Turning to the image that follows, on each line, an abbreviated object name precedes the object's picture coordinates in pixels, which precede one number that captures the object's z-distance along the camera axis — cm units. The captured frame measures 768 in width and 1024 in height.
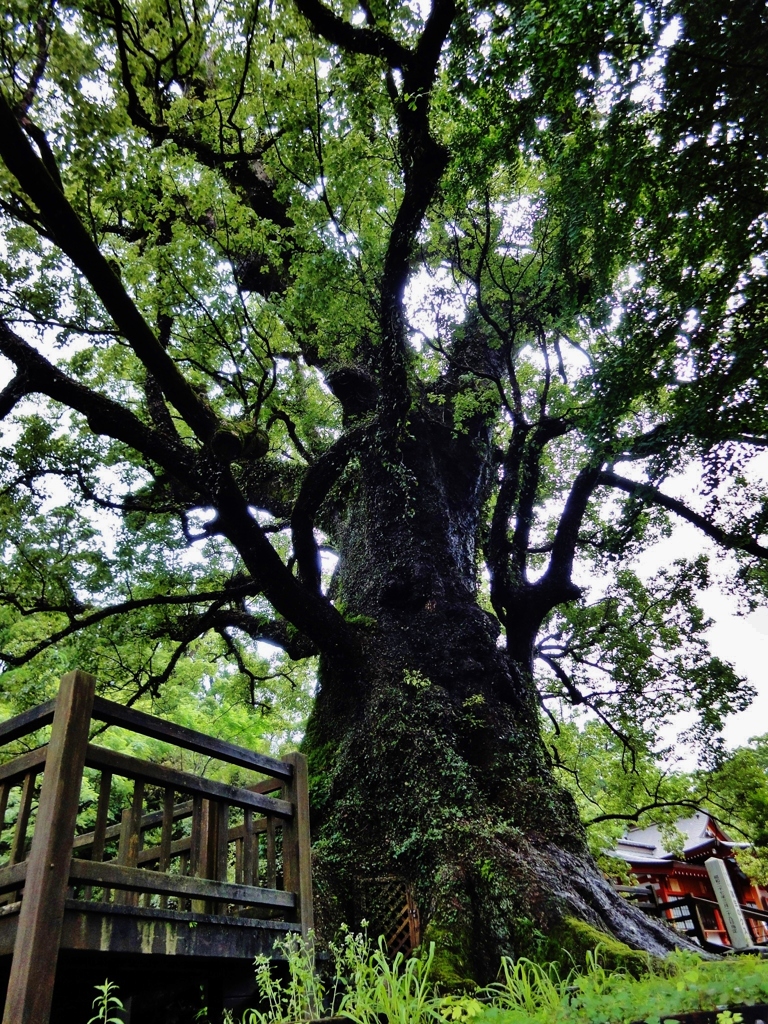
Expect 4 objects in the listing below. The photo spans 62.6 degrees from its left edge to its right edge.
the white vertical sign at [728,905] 1286
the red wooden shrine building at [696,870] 1620
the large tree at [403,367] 471
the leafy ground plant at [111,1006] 377
